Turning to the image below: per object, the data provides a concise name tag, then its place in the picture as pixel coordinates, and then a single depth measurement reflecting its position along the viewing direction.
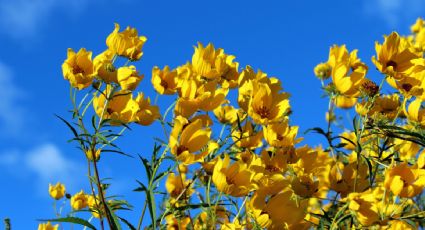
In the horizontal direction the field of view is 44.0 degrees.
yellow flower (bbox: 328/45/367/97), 1.93
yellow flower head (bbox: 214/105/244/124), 2.16
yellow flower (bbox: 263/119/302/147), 1.87
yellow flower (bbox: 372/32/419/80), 1.91
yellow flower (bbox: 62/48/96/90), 1.72
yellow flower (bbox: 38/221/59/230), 2.36
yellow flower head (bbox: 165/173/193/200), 2.09
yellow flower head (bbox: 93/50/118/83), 1.70
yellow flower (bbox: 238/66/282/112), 1.81
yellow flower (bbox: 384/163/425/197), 1.47
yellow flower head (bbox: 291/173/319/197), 1.76
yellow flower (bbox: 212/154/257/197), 1.50
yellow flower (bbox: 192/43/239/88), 1.84
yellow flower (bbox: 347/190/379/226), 1.43
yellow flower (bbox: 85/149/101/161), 1.69
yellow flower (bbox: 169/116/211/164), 1.53
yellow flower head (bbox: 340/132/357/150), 2.95
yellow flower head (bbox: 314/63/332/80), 2.97
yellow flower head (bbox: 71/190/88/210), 2.56
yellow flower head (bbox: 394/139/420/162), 2.38
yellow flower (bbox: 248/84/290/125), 1.73
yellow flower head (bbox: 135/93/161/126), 1.76
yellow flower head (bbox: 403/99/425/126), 1.96
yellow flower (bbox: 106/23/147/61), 1.84
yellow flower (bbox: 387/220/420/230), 1.69
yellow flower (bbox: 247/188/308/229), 1.59
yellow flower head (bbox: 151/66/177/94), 1.74
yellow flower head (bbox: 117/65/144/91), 1.68
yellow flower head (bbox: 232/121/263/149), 1.92
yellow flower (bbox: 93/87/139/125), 1.75
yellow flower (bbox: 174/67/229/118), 1.65
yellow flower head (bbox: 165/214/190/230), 2.22
